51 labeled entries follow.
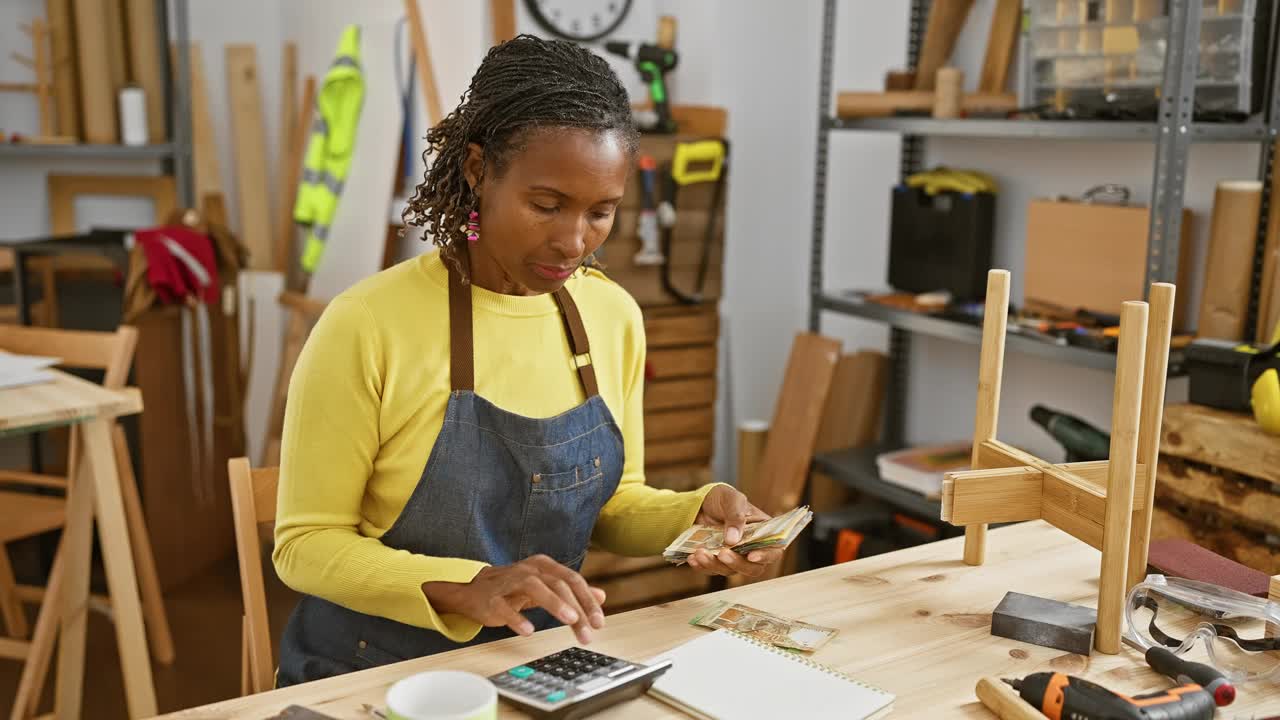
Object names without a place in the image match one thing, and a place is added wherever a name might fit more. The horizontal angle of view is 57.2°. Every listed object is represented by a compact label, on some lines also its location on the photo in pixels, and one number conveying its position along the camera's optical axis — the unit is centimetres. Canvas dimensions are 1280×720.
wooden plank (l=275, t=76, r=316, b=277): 464
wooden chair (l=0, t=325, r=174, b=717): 275
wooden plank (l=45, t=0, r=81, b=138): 426
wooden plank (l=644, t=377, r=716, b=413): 365
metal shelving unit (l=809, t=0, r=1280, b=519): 251
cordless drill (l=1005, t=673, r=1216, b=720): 117
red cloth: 370
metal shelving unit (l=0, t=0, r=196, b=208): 418
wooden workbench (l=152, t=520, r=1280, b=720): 128
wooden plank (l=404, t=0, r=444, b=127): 382
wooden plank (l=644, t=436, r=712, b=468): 369
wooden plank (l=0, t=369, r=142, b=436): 248
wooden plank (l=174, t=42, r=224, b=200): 459
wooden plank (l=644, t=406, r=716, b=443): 367
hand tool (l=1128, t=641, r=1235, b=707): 126
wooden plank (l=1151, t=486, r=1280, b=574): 227
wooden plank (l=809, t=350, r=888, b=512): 376
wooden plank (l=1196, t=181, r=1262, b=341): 259
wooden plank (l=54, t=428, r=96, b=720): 279
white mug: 104
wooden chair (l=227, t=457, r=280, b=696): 160
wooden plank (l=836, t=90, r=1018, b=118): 309
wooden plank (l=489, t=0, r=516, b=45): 377
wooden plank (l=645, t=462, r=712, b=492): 368
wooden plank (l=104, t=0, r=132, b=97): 429
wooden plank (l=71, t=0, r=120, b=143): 423
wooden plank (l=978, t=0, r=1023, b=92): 326
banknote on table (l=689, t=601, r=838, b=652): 143
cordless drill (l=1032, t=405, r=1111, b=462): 254
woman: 152
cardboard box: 276
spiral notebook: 125
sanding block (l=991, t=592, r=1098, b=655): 143
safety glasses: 141
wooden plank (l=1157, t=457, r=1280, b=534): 222
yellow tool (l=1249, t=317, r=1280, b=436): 217
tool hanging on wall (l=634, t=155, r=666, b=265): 347
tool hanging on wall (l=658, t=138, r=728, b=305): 353
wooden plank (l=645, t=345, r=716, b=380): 363
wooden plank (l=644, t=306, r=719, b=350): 363
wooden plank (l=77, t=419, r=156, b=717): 266
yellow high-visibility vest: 405
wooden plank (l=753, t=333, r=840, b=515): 360
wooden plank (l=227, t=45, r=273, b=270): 467
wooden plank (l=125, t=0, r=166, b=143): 433
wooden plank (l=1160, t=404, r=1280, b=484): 221
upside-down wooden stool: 137
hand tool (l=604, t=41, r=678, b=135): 365
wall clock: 393
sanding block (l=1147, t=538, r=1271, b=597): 157
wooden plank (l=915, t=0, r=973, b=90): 336
